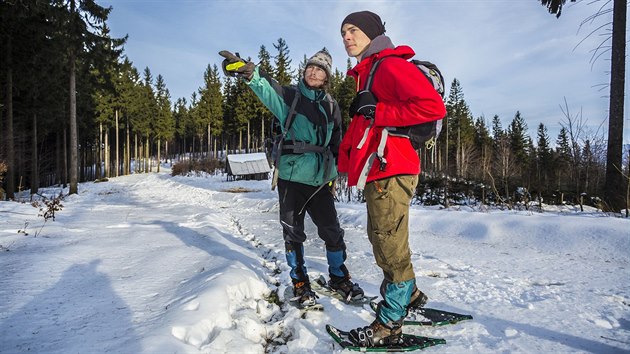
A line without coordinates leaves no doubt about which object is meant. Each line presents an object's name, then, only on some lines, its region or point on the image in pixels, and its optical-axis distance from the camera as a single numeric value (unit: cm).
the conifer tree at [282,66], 4511
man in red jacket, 211
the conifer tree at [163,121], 5475
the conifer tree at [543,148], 4347
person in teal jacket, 301
